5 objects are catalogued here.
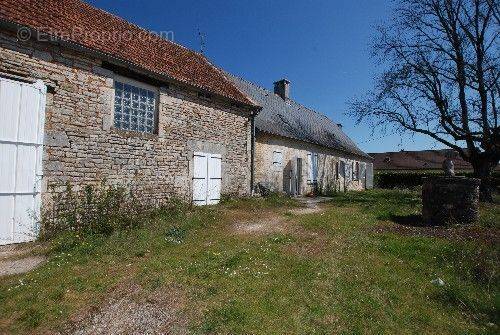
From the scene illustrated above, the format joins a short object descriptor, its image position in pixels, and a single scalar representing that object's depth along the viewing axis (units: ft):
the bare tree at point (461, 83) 46.14
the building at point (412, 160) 121.08
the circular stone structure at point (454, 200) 26.32
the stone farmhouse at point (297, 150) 45.34
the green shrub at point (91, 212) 21.70
